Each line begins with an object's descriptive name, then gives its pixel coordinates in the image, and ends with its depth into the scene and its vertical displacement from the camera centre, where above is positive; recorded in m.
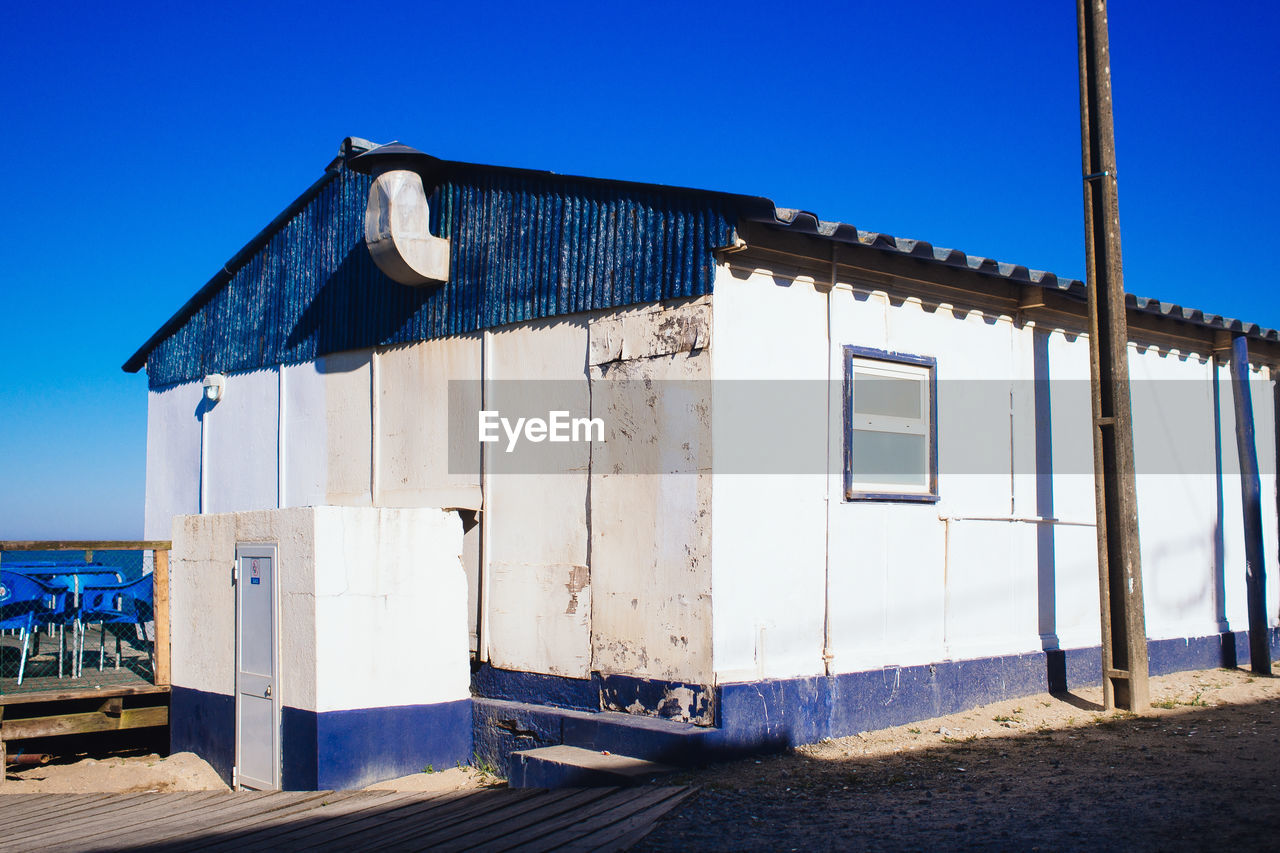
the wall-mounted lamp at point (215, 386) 13.27 +1.53
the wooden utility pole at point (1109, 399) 8.97 +0.85
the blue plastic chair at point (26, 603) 10.14 -0.85
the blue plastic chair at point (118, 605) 10.58 -0.95
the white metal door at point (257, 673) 8.59 -1.31
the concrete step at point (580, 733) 7.16 -1.62
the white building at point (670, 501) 7.71 +0.04
